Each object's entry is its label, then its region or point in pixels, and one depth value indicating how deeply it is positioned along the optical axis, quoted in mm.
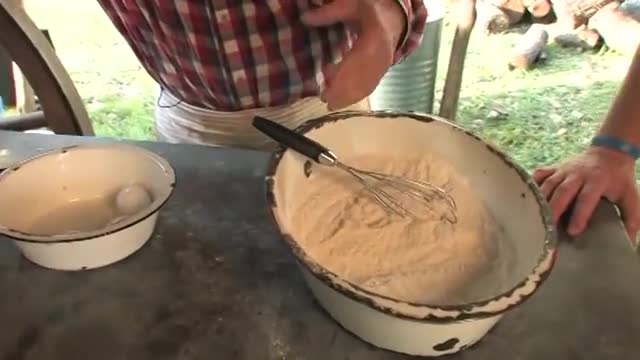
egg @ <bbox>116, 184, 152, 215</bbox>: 730
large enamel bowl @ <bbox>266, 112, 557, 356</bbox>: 561
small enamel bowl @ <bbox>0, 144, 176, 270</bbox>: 682
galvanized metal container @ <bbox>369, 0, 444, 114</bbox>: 1795
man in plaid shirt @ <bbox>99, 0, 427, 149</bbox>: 846
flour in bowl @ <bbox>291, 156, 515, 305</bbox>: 649
